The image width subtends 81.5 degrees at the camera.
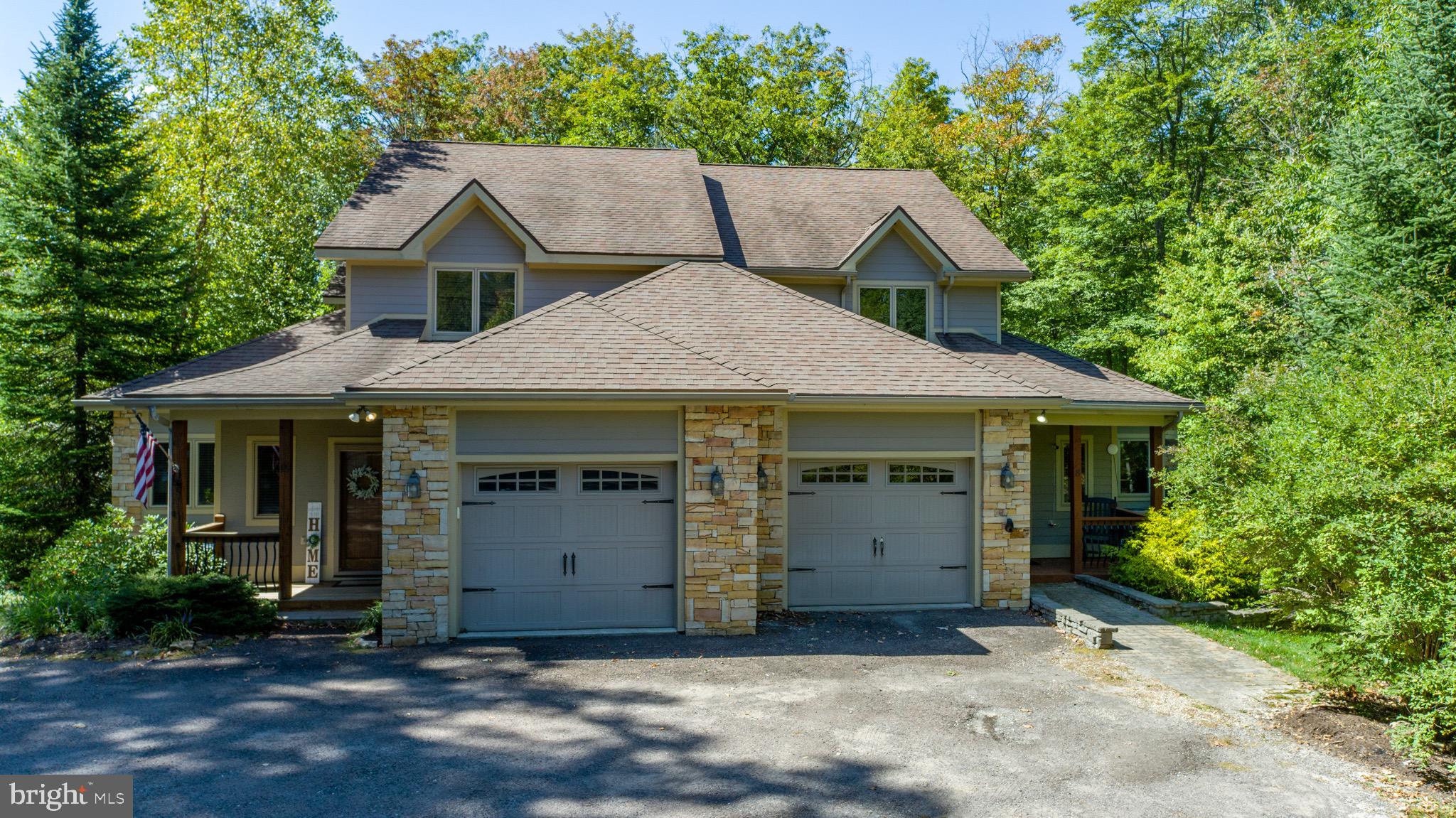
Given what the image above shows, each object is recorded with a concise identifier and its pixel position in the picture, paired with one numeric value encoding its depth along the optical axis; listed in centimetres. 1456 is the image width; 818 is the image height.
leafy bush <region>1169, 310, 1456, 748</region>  688
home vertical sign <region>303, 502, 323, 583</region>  1344
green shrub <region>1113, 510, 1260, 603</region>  1205
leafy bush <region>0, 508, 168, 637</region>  1023
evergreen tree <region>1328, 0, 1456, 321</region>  1323
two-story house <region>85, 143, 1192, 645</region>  1024
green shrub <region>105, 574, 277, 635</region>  1010
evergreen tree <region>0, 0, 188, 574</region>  1473
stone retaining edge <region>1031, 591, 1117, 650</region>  1012
